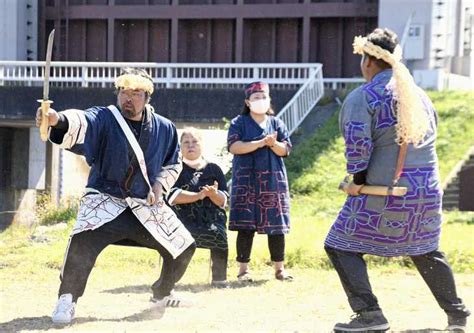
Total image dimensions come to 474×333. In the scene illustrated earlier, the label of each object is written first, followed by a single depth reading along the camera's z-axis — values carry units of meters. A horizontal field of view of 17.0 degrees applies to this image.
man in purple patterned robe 9.91
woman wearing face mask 14.68
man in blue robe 10.96
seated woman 14.27
